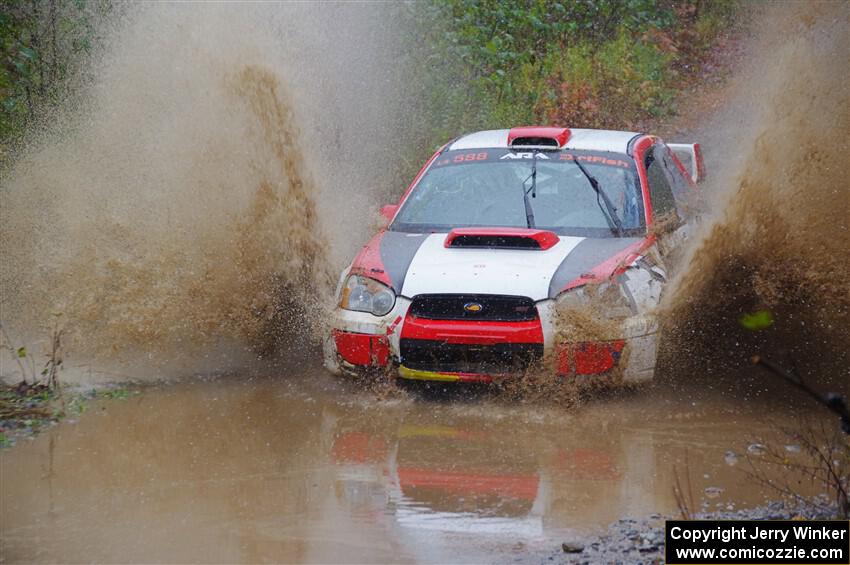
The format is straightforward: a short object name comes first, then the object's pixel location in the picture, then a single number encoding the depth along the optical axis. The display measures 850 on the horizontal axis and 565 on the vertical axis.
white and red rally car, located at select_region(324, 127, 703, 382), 14.01
